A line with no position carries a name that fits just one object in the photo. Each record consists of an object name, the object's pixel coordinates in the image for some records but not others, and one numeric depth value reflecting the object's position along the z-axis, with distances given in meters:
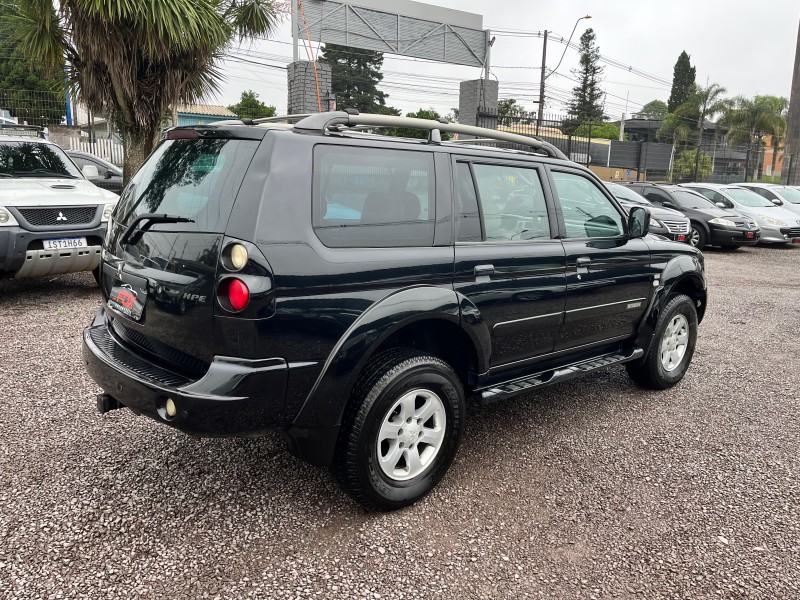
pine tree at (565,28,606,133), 54.53
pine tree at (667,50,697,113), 67.38
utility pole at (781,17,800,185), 24.91
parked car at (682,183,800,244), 14.43
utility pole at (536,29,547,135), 32.28
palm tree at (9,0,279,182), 8.12
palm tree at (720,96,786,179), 44.31
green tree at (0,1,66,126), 9.17
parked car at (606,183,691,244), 12.03
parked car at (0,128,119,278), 5.77
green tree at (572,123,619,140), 61.06
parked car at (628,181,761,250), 13.23
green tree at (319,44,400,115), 42.34
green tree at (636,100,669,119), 97.81
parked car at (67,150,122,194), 11.11
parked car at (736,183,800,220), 16.69
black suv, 2.42
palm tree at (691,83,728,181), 45.00
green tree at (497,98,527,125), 39.89
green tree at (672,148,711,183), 36.44
